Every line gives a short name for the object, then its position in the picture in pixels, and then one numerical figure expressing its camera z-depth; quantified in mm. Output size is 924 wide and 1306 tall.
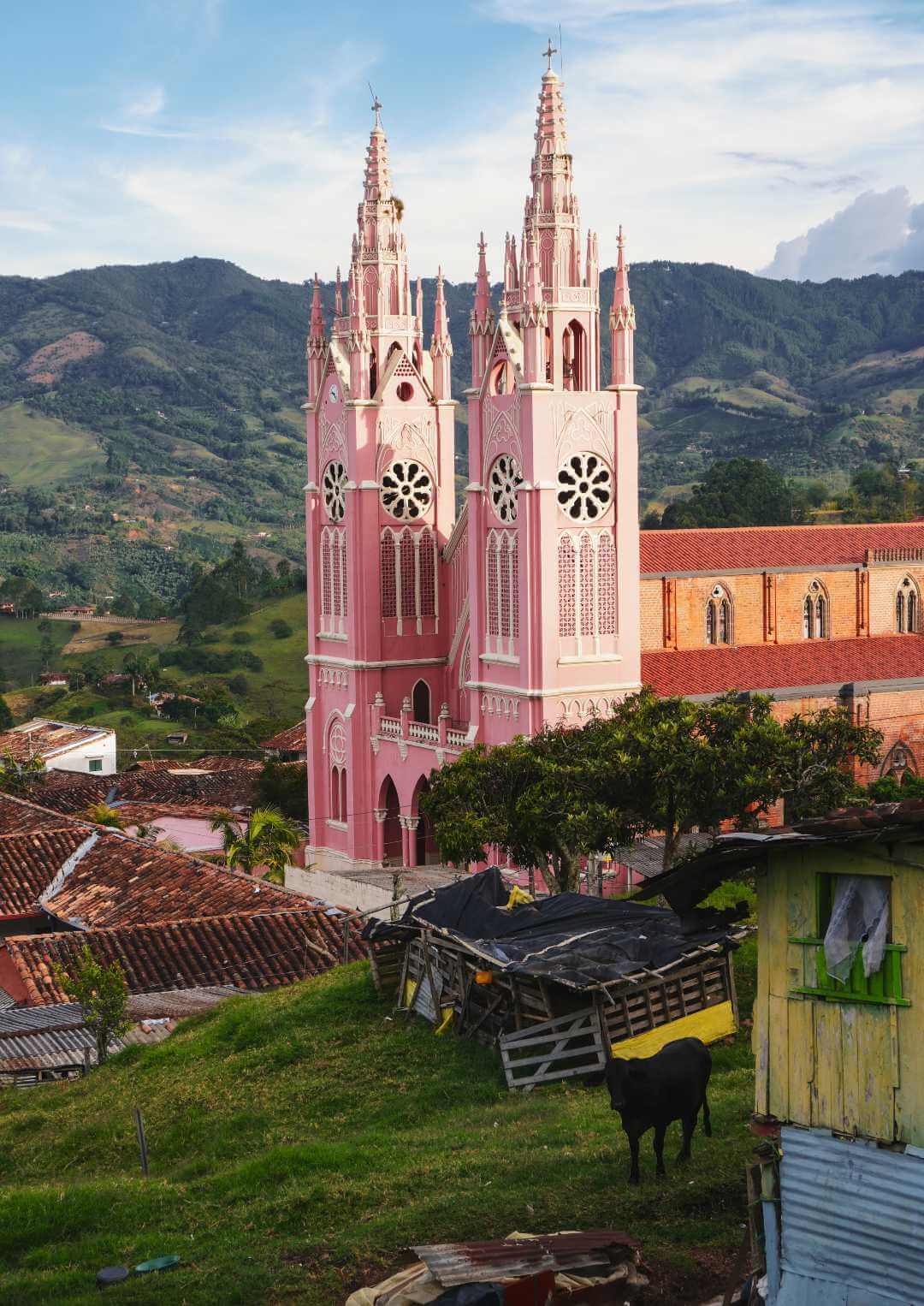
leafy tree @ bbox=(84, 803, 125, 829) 50344
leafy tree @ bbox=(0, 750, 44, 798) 59250
